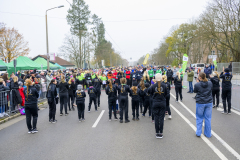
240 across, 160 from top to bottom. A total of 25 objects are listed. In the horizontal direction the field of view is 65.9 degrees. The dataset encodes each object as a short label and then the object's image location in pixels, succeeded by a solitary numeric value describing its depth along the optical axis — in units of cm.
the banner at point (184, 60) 1824
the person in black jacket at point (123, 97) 722
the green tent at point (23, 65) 2121
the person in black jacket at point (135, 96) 728
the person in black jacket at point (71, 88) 953
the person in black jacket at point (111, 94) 752
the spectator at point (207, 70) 1552
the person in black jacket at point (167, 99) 725
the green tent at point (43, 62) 3112
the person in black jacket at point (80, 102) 760
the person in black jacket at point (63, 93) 873
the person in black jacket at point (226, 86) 790
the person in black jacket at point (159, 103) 543
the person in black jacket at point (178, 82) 1061
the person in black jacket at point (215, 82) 864
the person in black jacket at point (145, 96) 745
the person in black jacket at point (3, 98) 828
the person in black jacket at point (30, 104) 625
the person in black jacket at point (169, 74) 1593
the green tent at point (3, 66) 1897
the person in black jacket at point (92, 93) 891
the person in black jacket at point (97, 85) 989
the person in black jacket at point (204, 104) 539
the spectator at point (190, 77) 1402
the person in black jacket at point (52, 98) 747
